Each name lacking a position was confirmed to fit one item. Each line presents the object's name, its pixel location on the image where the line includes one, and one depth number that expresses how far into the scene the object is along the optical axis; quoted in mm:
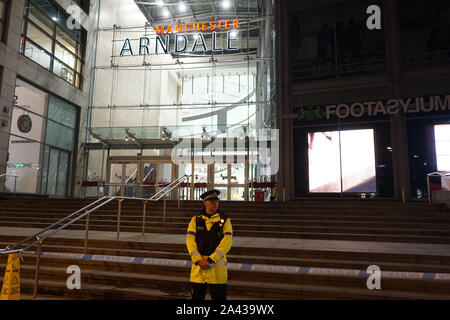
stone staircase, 4957
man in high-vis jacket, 3566
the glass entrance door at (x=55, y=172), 17312
